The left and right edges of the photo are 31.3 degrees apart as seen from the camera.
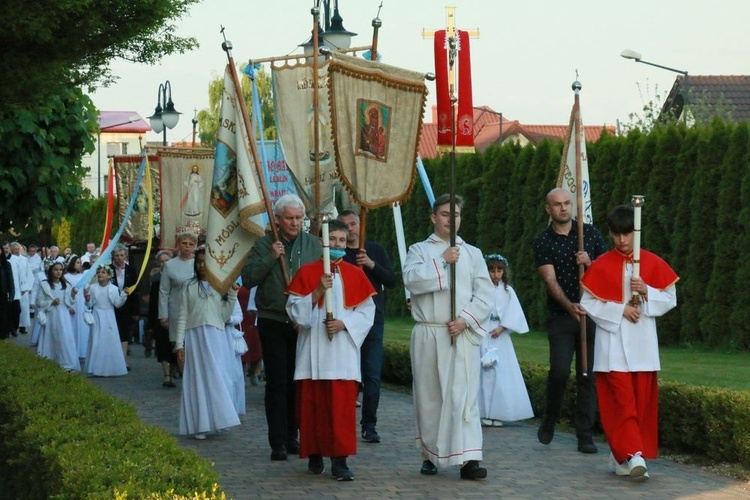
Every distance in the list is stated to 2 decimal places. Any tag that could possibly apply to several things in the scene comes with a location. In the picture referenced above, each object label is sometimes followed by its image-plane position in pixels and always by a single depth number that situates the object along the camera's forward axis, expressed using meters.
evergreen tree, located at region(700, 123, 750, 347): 18.80
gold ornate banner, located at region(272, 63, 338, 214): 12.88
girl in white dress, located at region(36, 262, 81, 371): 20.09
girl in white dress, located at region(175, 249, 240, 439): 11.63
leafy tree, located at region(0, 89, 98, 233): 18.44
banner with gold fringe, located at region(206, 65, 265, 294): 10.48
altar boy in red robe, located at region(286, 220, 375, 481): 8.91
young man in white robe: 8.86
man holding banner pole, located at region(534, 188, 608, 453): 10.16
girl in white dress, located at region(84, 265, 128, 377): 18.88
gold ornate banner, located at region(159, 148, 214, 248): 20.22
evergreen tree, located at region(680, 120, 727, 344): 19.27
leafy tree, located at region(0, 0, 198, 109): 10.39
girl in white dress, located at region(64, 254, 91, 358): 21.16
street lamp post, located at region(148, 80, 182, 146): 26.17
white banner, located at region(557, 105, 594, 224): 10.84
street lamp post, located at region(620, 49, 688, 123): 28.91
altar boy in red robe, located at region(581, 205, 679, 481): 8.84
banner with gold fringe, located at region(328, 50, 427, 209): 9.85
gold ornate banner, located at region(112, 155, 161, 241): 25.36
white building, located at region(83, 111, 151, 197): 104.00
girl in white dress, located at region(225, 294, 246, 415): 12.92
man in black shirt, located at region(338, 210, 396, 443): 10.81
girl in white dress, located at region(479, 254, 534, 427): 11.97
